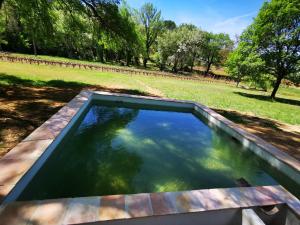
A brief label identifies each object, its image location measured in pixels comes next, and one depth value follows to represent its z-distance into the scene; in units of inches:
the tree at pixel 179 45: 1632.6
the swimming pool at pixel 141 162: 146.9
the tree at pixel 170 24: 2598.4
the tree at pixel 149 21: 1710.1
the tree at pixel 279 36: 650.2
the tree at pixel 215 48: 1902.1
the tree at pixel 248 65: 690.2
